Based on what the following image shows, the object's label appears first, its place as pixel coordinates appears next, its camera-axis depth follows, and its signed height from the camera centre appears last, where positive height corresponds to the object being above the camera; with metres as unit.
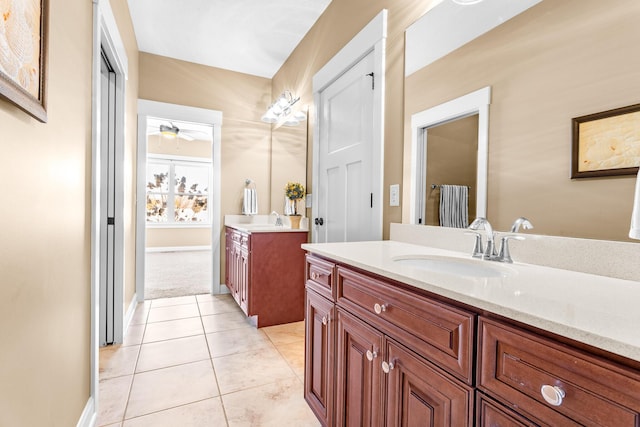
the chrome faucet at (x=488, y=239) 1.13 -0.09
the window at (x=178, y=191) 6.79 +0.39
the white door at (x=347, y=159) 2.01 +0.38
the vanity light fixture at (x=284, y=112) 3.10 +1.06
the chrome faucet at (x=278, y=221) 3.40 -0.12
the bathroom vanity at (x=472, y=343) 0.50 -0.28
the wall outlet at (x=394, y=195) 1.76 +0.10
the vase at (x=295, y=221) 2.95 -0.10
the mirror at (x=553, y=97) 0.90 +0.39
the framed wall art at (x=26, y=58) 0.72 +0.39
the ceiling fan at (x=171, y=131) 4.91 +1.56
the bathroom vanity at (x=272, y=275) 2.60 -0.57
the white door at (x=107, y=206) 2.26 +0.01
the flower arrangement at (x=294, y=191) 2.95 +0.18
